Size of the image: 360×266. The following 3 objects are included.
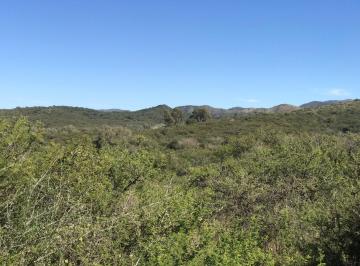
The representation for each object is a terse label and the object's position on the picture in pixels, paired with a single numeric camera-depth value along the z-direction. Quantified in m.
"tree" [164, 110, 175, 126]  94.75
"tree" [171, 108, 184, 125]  96.06
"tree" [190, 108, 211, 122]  89.81
